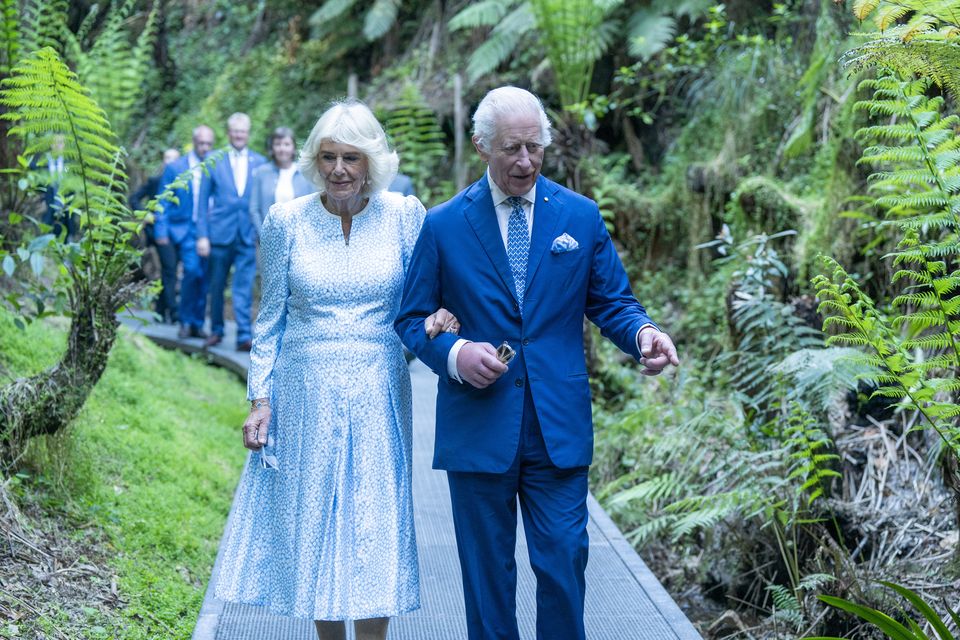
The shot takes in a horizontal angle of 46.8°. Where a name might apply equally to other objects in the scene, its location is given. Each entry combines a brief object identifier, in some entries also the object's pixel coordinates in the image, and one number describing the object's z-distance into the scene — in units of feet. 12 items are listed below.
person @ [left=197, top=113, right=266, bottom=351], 35.04
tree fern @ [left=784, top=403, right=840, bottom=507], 16.65
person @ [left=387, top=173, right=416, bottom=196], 29.60
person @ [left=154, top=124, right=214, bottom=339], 36.68
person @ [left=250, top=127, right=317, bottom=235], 31.65
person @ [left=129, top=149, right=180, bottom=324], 39.37
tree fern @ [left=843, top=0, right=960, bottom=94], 12.48
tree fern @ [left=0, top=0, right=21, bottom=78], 17.97
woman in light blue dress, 12.39
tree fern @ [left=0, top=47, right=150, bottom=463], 16.63
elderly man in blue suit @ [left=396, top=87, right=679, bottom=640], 11.43
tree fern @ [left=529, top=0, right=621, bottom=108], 35.88
